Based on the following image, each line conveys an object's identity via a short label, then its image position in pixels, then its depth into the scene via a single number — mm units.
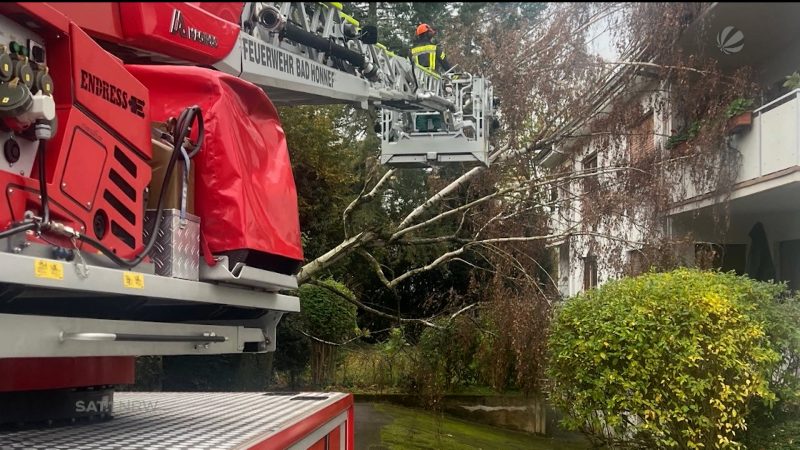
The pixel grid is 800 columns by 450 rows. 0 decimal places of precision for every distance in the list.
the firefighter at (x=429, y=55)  7391
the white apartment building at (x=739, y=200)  8883
